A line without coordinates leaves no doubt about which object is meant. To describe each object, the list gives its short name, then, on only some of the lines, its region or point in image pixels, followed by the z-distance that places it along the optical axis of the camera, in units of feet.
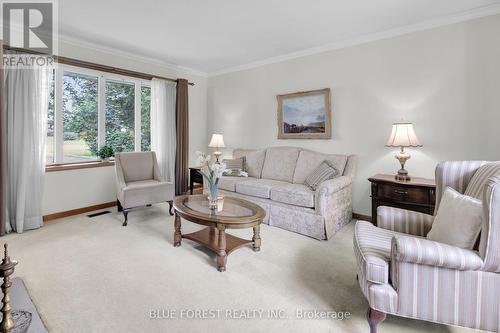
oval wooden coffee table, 7.78
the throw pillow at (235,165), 14.66
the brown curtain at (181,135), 16.60
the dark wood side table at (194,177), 16.39
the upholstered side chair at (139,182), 11.60
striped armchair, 4.62
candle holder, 3.43
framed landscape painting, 13.32
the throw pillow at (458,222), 4.90
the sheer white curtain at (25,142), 10.54
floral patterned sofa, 10.25
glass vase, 8.89
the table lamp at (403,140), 10.20
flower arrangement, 8.75
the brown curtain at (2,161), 9.95
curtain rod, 11.89
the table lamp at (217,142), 16.46
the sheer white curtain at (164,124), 15.70
